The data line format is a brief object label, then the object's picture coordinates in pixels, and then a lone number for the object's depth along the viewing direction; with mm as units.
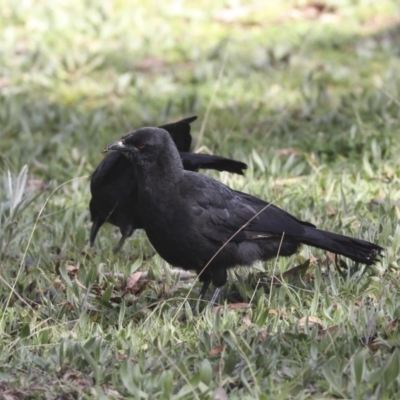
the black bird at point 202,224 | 10516
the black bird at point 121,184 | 12656
